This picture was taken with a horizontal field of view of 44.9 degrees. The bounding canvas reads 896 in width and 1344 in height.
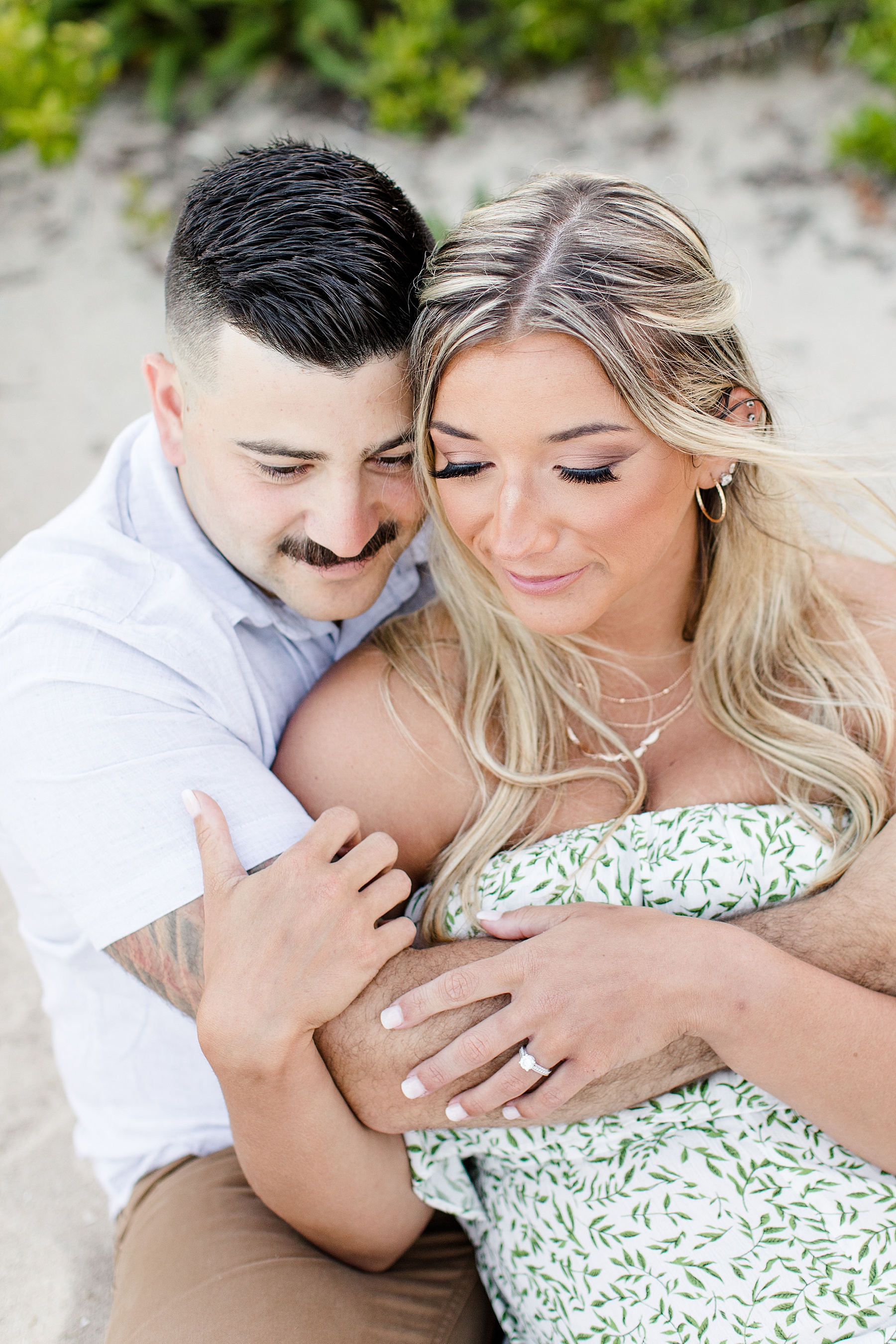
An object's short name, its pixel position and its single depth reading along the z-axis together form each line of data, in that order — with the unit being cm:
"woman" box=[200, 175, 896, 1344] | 201
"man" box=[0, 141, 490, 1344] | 208
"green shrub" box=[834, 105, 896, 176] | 575
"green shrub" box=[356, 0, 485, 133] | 634
